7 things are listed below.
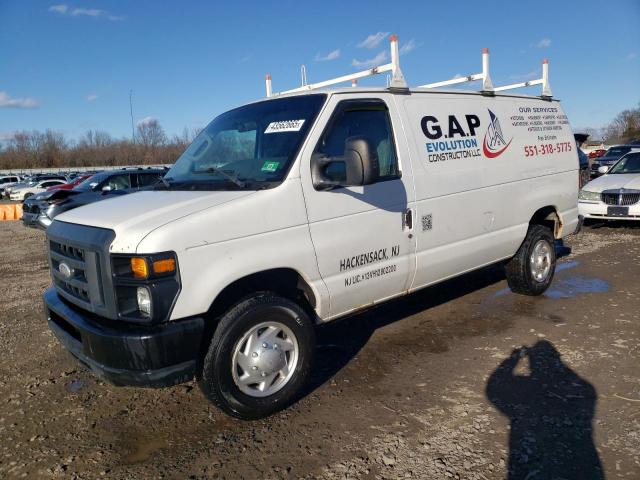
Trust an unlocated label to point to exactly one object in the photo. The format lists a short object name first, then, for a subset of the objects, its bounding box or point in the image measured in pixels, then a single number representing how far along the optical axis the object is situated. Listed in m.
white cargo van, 3.06
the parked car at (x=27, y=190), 29.52
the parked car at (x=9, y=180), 39.53
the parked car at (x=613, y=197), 10.41
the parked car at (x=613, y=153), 23.23
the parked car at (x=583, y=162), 10.82
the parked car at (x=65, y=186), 14.68
